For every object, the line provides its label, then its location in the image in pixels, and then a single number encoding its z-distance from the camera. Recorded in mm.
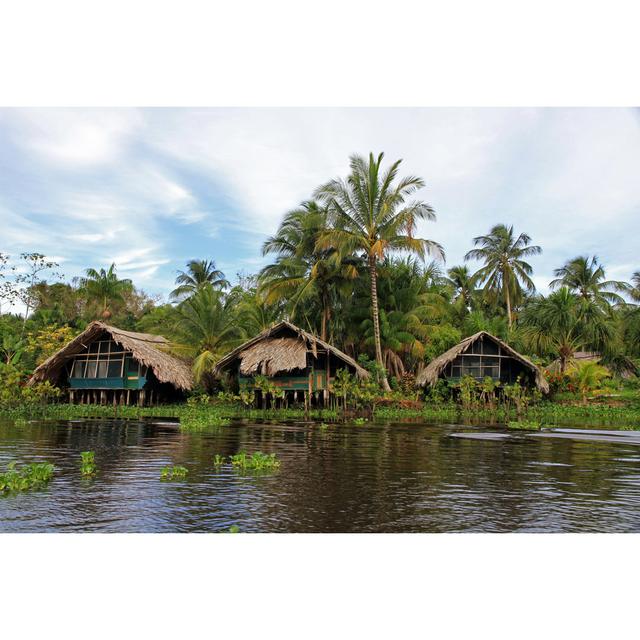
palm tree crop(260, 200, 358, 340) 23062
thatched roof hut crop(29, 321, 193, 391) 21734
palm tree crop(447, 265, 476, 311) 36903
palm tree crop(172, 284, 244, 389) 23609
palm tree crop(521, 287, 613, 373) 24797
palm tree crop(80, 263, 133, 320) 32688
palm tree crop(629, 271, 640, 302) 29641
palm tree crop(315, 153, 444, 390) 21250
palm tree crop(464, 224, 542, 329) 31875
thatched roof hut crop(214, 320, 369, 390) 19891
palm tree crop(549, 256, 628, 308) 31219
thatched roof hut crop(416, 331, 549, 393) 22328
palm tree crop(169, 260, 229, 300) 31534
